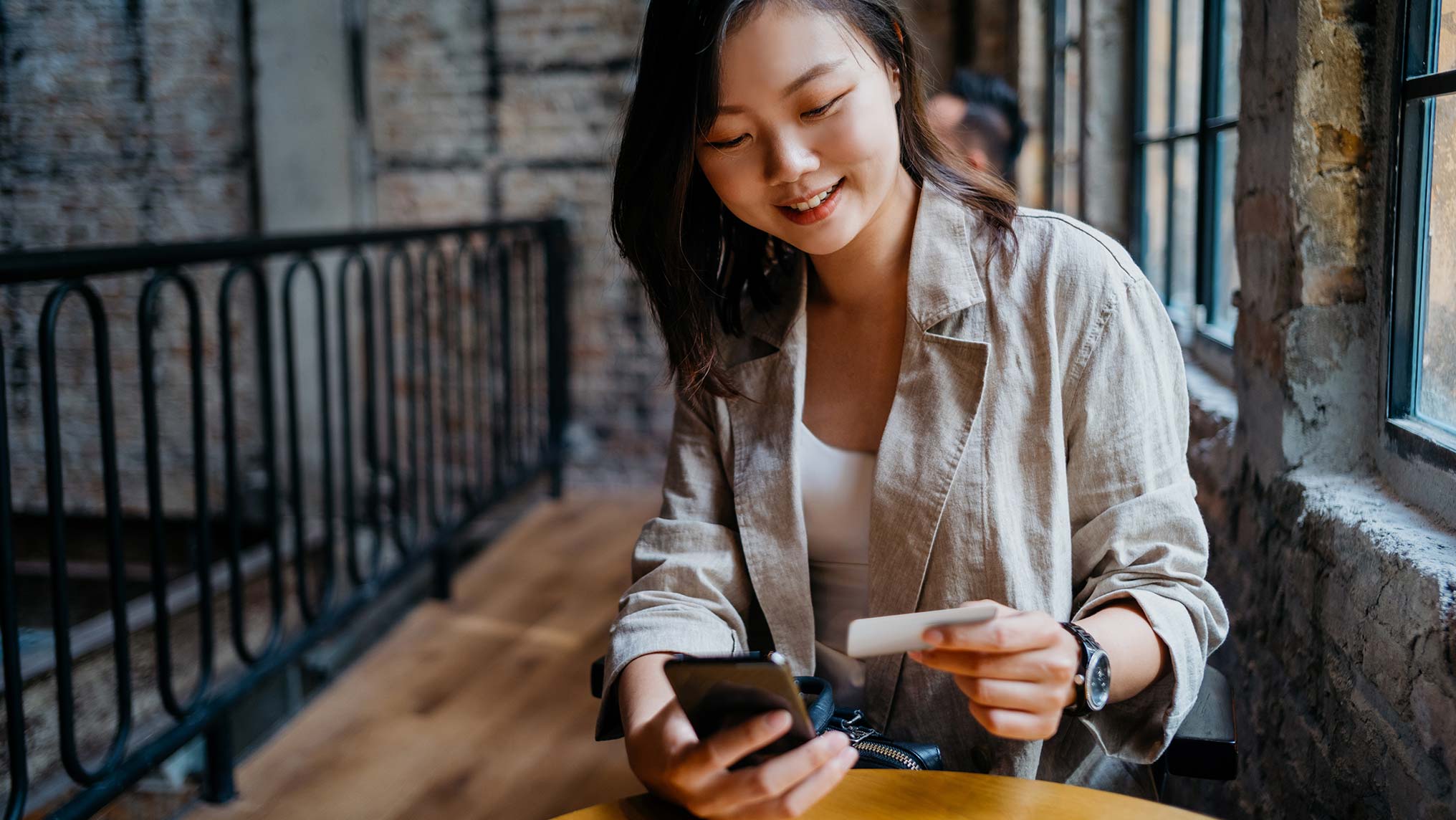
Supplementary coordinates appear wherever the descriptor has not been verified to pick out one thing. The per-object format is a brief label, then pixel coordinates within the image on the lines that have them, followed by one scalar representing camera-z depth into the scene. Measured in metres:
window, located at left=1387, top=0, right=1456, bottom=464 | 1.10
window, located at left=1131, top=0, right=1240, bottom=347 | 1.96
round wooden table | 0.84
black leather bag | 1.02
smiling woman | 1.06
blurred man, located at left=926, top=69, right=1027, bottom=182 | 2.84
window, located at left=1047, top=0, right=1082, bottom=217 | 3.20
